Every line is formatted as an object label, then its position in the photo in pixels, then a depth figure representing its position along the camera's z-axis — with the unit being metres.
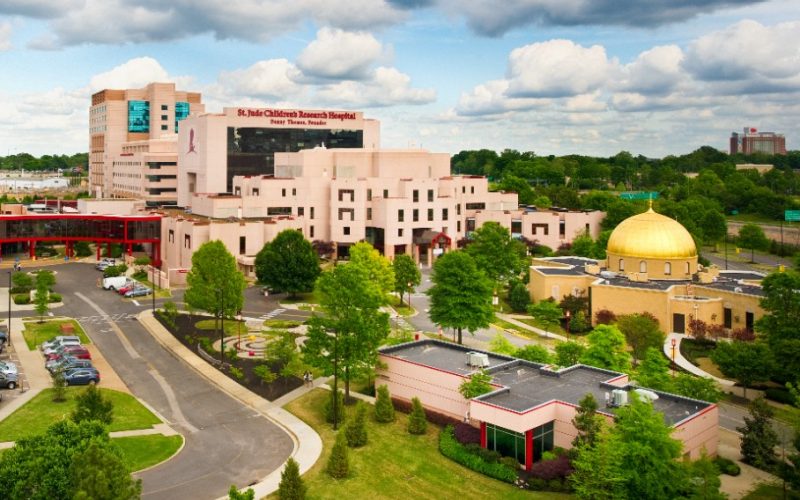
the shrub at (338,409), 52.31
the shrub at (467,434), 47.38
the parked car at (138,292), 94.12
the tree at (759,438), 44.50
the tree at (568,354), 57.12
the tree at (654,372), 50.34
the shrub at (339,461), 43.66
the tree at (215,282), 74.88
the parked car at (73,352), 64.56
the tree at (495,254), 97.56
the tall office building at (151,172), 166.75
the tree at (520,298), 89.81
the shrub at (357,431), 48.44
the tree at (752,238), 137.38
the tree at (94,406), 46.97
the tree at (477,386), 48.66
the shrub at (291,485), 38.75
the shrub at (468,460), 43.53
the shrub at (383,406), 52.25
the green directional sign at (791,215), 162.88
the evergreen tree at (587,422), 41.81
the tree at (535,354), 57.41
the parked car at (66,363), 60.88
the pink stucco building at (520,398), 44.66
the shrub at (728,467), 43.97
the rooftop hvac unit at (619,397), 45.06
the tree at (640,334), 68.81
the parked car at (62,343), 67.10
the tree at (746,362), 57.50
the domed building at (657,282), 77.00
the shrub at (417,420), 50.50
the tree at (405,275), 91.50
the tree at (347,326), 54.62
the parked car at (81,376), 58.97
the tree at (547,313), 78.88
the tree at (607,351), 55.75
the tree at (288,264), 93.81
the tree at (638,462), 34.66
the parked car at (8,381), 57.09
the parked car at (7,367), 58.62
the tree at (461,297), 71.34
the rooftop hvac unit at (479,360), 53.44
